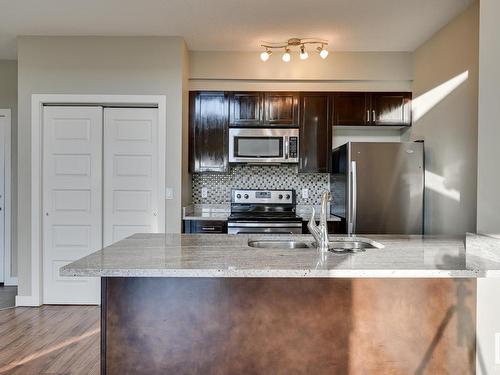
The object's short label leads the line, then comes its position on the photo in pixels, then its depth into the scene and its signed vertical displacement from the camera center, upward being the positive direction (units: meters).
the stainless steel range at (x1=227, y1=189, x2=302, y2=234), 4.17 -0.23
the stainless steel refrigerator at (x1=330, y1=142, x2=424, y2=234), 3.53 -0.03
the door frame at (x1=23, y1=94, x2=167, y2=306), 3.68 +0.38
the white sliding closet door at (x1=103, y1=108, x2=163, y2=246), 3.77 +0.11
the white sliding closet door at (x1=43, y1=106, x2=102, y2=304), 3.75 -0.15
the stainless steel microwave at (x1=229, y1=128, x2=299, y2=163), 4.05 +0.41
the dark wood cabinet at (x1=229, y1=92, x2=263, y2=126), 4.08 +0.83
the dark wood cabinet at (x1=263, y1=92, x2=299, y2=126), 4.08 +0.81
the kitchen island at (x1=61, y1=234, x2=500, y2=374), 1.66 -0.63
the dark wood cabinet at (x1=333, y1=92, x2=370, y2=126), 4.10 +0.81
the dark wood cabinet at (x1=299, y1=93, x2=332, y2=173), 4.09 +0.59
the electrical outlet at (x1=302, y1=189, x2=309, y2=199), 4.41 -0.11
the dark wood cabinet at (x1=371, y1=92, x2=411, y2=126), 4.10 +0.83
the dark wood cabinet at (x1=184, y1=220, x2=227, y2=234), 3.74 -0.44
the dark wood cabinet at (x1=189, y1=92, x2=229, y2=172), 4.07 +0.57
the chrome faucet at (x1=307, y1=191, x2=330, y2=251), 1.95 -0.25
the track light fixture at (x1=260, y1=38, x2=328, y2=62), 3.59 +1.42
